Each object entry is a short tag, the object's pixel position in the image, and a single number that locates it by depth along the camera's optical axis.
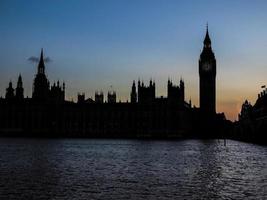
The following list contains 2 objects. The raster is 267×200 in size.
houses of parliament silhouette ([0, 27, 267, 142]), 160.00
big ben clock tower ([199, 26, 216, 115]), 161.50
